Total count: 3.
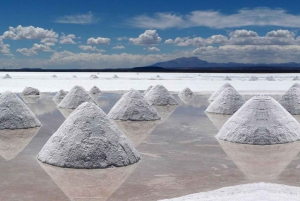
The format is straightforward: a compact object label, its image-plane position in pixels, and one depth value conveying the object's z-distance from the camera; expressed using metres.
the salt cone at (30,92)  30.00
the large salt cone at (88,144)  8.87
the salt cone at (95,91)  30.06
